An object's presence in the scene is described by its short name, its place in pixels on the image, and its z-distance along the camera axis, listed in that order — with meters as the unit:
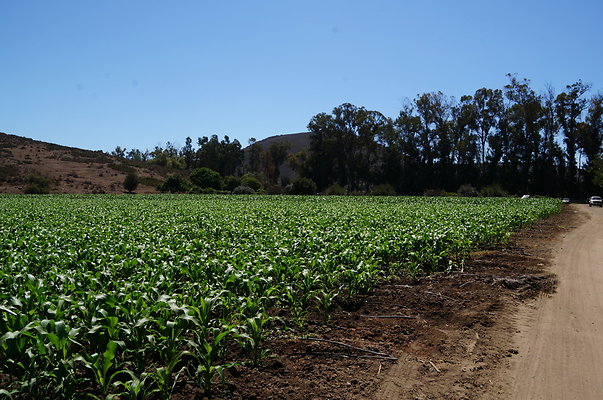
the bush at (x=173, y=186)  73.06
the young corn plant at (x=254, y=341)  4.54
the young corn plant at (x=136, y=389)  3.34
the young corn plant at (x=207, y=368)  3.89
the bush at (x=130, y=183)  72.25
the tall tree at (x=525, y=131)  73.38
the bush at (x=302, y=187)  67.06
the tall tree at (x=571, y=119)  71.12
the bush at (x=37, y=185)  60.91
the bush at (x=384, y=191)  69.81
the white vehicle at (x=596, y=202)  45.97
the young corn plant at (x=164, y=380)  3.62
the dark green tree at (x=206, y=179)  76.81
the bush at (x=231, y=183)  77.31
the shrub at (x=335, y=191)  71.57
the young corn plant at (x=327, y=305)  6.24
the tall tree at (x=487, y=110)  78.62
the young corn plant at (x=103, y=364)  3.44
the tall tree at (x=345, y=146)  85.81
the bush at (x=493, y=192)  65.56
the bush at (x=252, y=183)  75.20
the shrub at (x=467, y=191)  67.25
